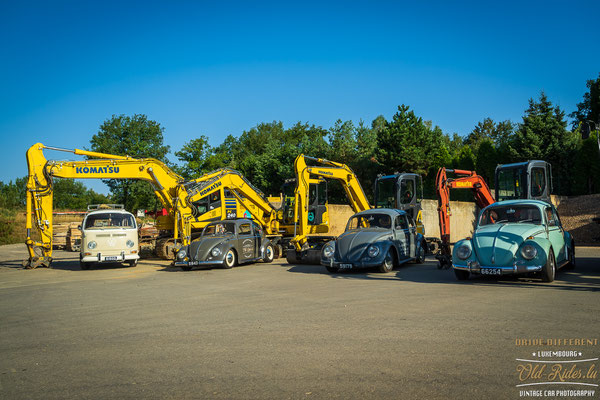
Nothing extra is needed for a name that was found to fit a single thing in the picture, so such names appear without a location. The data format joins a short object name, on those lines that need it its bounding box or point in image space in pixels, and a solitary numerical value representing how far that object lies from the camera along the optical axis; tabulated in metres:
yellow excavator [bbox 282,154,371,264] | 17.19
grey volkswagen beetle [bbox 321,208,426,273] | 13.18
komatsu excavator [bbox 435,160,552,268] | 17.55
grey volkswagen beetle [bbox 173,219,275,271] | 15.99
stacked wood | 32.75
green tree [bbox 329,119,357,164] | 40.41
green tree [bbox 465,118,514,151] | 67.06
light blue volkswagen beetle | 9.79
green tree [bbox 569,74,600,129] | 48.47
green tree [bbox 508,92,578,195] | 35.41
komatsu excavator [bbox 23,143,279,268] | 18.80
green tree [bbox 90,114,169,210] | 54.03
